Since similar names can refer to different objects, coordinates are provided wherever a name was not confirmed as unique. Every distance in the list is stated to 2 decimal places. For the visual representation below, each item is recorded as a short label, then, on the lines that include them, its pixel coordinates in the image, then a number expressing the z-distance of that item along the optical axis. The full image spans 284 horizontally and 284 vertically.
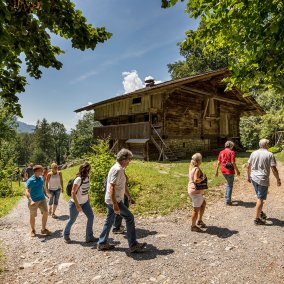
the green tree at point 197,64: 43.53
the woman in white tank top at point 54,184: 9.45
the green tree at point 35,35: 3.69
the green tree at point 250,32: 4.39
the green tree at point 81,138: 52.34
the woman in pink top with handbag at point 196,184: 6.37
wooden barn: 21.25
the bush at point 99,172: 9.78
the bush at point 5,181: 14.98
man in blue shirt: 7.15
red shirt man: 8.55
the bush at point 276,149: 22.14
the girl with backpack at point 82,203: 6.33
